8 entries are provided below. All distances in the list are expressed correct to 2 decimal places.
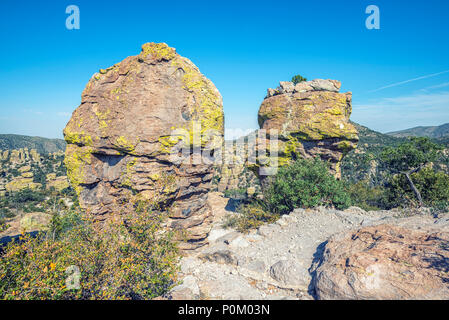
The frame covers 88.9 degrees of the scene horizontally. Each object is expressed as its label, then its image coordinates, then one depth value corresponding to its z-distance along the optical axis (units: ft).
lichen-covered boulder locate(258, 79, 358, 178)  48.19
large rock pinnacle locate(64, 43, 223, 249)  31.14
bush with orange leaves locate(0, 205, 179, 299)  14.32
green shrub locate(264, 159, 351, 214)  41.01
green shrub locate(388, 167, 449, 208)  49.33
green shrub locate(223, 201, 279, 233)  39.55
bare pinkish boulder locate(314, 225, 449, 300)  16.38
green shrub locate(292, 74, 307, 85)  59.77
